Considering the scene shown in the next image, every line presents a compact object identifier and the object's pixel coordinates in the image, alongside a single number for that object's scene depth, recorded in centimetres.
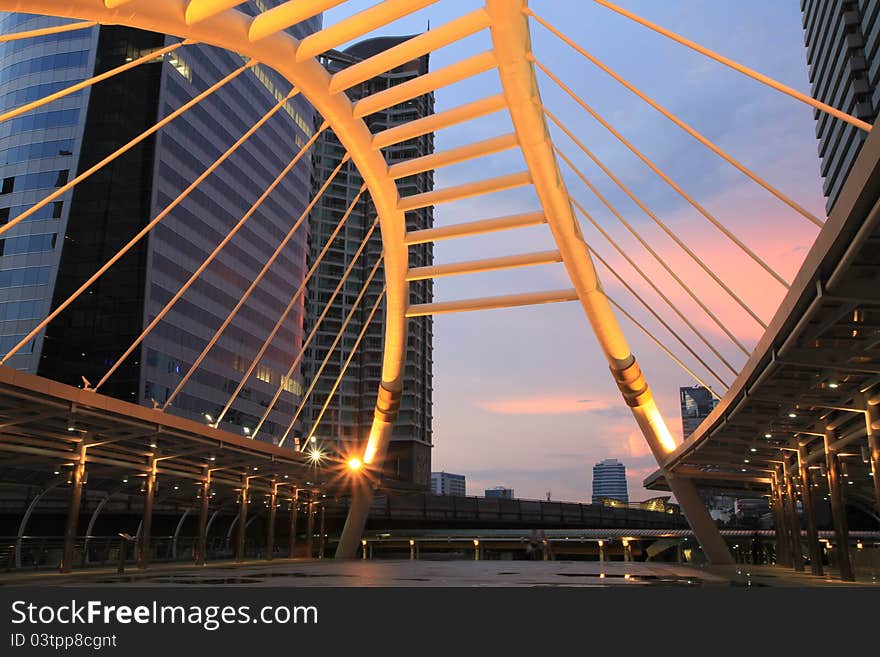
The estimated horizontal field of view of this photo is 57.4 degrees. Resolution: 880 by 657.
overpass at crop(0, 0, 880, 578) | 1449
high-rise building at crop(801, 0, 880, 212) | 6686
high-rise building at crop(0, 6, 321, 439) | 6931
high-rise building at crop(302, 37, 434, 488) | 12125
